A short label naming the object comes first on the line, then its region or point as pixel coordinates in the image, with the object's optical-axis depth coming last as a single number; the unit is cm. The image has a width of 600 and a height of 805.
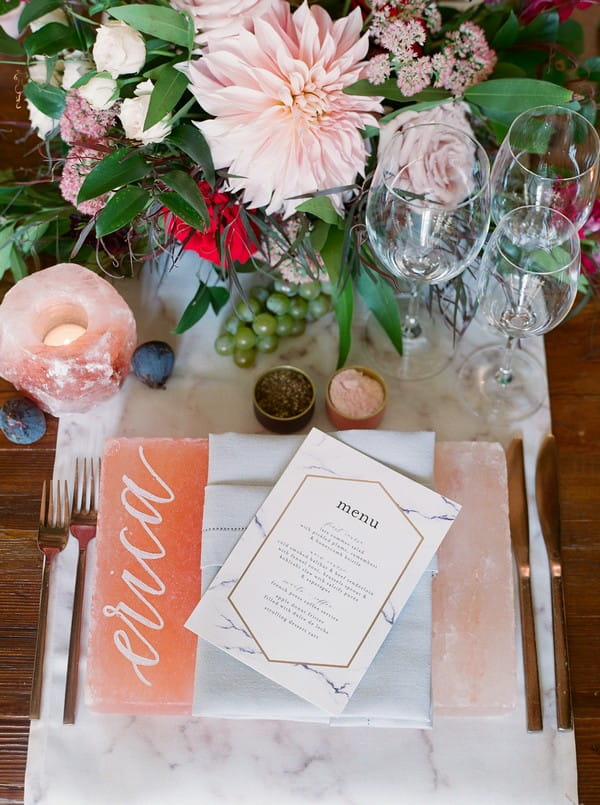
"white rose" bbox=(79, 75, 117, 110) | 78
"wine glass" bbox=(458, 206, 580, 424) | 79
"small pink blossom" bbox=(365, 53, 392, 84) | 77
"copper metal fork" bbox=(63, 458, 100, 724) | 78
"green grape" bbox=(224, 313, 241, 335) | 97
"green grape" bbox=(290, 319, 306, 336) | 98
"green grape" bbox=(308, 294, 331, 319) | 97
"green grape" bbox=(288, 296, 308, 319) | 96
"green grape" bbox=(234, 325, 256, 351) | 95
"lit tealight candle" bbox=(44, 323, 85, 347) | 88
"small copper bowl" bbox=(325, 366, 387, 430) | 87
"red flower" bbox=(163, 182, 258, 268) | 84
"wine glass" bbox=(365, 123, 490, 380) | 77
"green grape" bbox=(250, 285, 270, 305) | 98
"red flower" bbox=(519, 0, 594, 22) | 91
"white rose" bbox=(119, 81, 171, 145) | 76
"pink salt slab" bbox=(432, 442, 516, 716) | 76
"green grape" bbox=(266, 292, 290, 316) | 96
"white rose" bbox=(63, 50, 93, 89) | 84
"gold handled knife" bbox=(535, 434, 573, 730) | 78
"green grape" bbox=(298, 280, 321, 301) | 95
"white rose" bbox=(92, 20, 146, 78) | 74
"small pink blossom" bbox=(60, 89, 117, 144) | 82
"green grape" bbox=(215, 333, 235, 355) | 96
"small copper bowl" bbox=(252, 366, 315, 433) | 88
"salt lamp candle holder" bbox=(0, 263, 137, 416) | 84
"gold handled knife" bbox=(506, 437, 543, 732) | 78
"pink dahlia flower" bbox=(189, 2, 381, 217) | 75
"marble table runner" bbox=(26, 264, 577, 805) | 75
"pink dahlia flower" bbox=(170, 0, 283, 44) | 75
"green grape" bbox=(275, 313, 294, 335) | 96
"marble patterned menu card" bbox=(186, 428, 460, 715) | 74
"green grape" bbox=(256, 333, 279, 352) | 96
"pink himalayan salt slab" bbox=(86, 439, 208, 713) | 76
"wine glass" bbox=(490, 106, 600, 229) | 80
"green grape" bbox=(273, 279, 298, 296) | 96
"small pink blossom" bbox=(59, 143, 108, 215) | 84
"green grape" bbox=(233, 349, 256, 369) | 96
